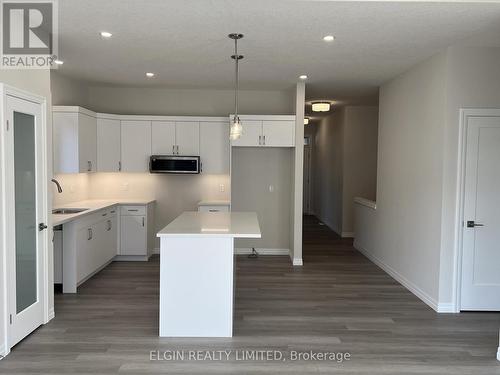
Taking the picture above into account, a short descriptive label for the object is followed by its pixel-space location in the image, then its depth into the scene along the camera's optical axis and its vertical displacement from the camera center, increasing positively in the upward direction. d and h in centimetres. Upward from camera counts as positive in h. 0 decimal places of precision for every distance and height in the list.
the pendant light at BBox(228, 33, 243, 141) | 379 +40
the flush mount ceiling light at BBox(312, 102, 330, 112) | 745 +113
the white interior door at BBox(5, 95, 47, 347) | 317 -43
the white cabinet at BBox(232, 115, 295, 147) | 616 +55
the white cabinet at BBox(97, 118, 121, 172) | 607 +31
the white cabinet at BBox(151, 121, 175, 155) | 632 +45
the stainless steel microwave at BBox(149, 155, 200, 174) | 620 +4
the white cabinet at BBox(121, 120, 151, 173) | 631 +33
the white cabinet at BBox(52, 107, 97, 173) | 536 +35
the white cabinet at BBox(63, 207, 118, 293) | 464 -100
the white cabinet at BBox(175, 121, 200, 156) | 634 +44
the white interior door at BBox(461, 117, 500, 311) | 412 -48
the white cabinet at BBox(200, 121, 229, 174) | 635 +35
